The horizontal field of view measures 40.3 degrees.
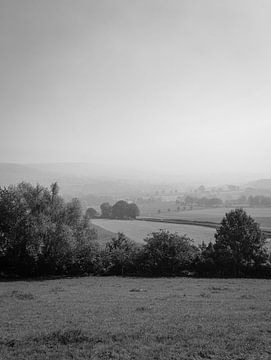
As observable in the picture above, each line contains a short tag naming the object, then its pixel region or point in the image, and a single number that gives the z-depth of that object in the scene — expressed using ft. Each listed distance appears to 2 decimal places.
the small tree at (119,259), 154.71
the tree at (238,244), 150.71
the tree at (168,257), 154.30
